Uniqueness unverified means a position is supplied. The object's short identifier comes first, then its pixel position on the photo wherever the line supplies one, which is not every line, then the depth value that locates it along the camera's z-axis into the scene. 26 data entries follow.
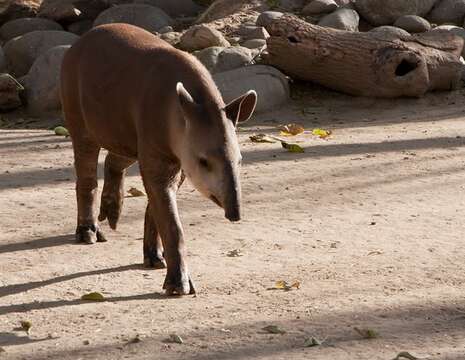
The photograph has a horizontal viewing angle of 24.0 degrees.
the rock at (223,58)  15.08
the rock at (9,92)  14.87
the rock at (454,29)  15.71
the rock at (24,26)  18.30
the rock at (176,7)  18.72
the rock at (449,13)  17.20
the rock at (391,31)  14.55
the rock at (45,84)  14.88
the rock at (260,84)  14.01
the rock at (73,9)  18.55
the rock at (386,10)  16.77
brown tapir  6.37
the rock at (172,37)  16.16
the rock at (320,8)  16.97
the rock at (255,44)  15.85
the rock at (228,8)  17.42
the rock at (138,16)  17.44
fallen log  14.11
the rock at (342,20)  16.12
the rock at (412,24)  16.39
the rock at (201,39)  15.70
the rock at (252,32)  16.33
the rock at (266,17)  15.81
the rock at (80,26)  18.47
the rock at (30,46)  16.83
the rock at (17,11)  19.38
